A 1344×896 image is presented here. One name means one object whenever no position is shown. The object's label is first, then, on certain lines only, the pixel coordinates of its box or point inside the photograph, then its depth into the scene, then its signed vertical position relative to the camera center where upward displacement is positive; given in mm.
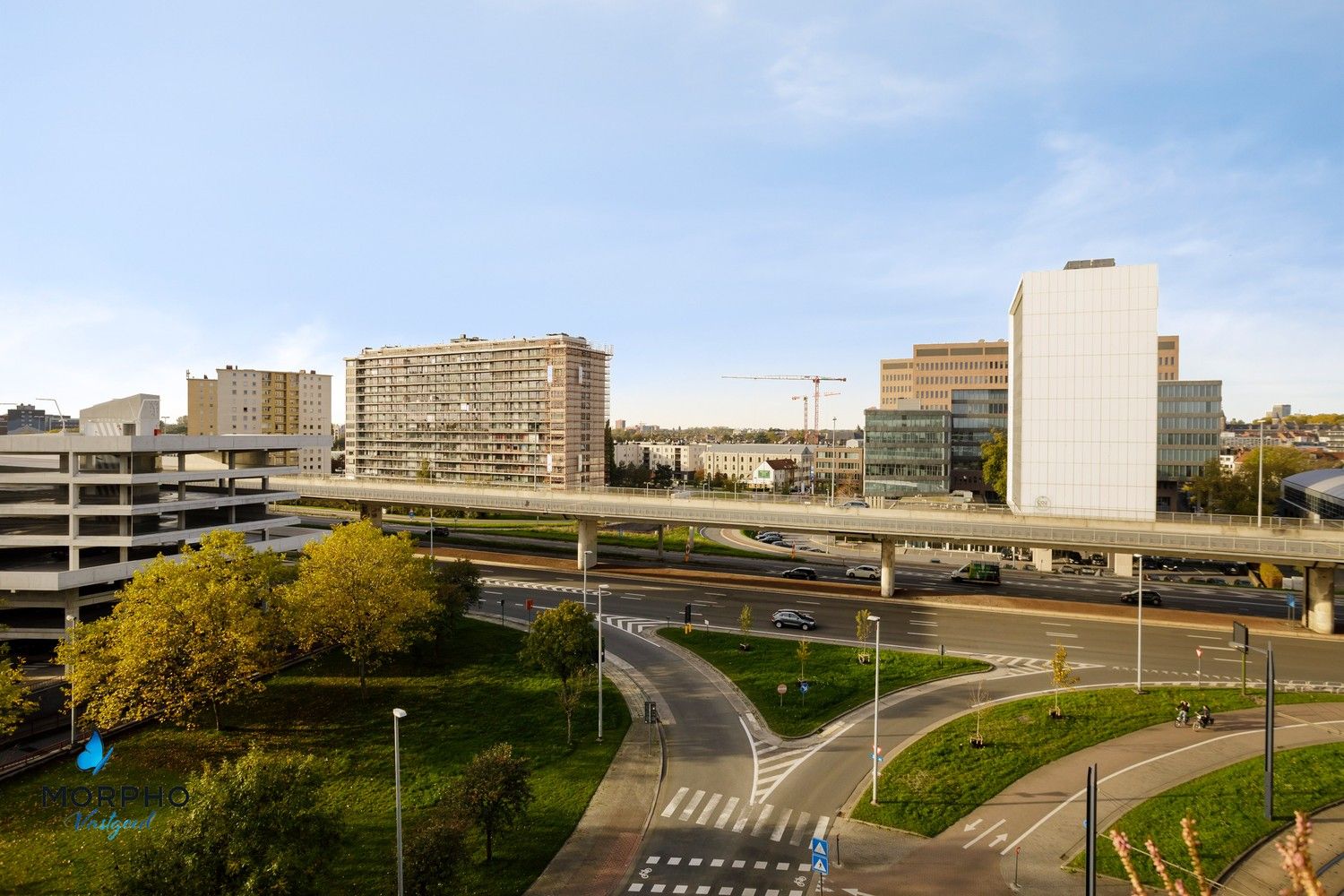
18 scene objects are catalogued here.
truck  64562 -11786
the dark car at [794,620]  48656 -11928
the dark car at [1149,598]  56281 -12070
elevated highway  46406 -6091
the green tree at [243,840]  17031 -9744
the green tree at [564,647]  33875 -9630
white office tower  68375 +4947
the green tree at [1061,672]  33969 -10721
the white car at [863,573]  67125 -12167
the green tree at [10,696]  26005 -9274
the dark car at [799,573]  65375 -11885
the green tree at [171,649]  30062 -8786
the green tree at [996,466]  90875 -3250
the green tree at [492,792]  23266 -11306
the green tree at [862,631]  42000 -11290
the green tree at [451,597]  42812 -9630
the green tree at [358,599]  37312 -8242
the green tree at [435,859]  19984 -11552
